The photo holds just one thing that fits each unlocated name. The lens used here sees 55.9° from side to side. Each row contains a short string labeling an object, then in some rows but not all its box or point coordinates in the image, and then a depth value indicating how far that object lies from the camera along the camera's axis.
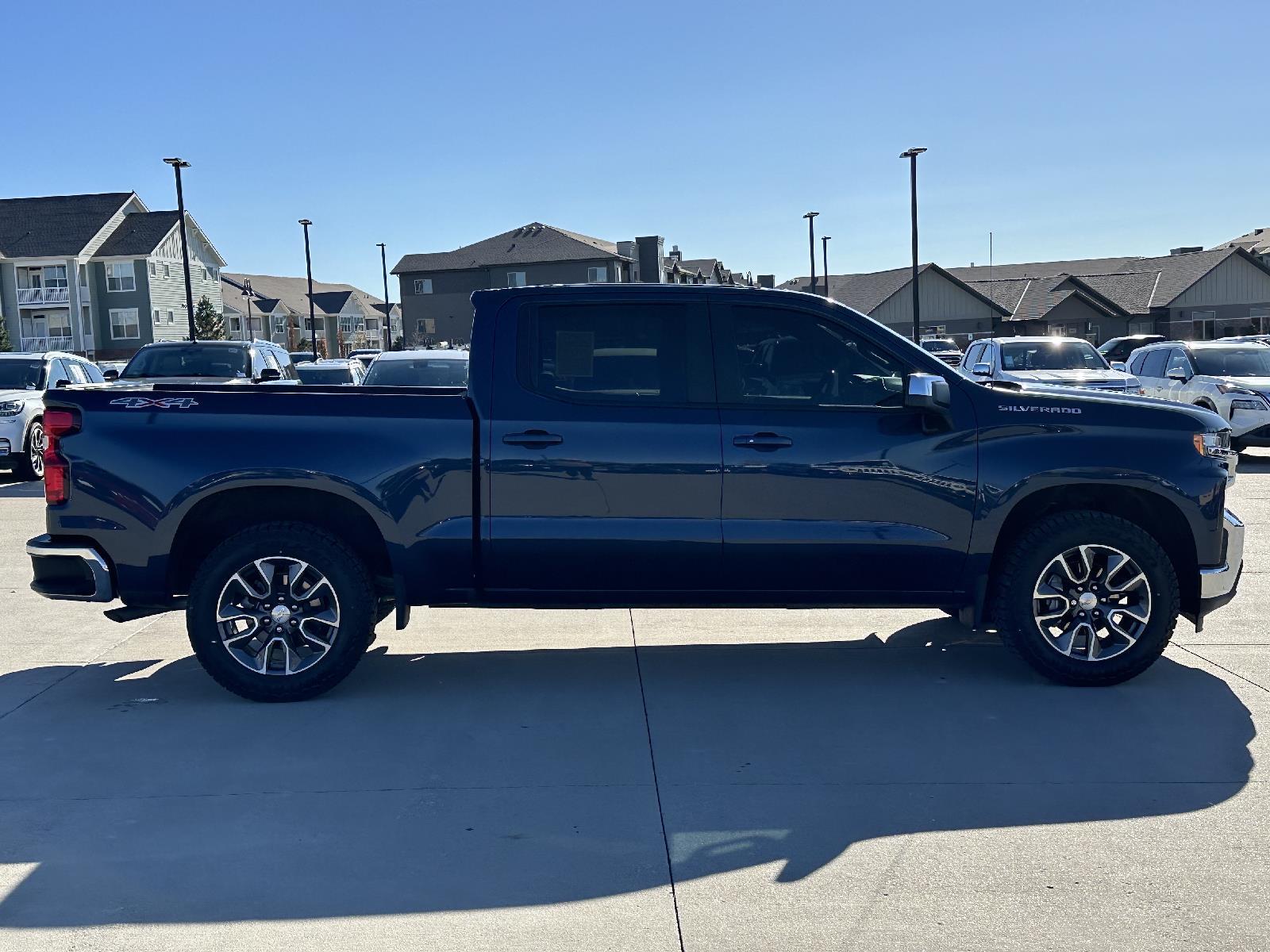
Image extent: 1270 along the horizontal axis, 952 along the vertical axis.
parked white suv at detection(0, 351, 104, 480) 15.39
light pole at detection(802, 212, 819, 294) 53.48
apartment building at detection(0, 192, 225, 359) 60.81
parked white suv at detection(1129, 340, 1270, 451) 16.62
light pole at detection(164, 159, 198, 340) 38.72
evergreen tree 63.66
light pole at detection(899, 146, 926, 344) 36.72
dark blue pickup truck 5.74
